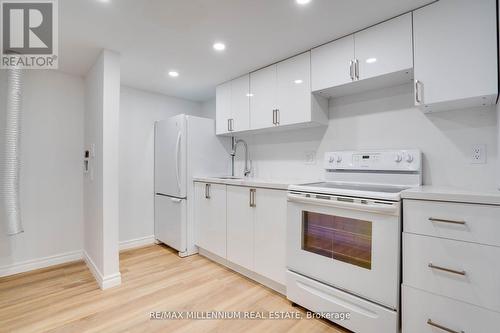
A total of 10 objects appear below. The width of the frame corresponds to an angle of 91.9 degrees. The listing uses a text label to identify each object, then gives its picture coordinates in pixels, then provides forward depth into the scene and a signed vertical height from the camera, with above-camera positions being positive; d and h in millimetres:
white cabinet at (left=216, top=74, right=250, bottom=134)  2955 +787
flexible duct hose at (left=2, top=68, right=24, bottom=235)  2334 +170
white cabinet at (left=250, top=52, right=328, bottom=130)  2342 +728
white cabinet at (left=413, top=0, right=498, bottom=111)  1464 +725
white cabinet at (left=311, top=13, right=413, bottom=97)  1771 +863
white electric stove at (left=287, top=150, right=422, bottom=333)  1517 -535
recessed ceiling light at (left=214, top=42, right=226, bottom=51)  2254 +1143
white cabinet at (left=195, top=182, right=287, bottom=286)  2191 -624
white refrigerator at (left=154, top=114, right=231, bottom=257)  3096 -2
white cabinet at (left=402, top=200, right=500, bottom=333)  1243 -565
